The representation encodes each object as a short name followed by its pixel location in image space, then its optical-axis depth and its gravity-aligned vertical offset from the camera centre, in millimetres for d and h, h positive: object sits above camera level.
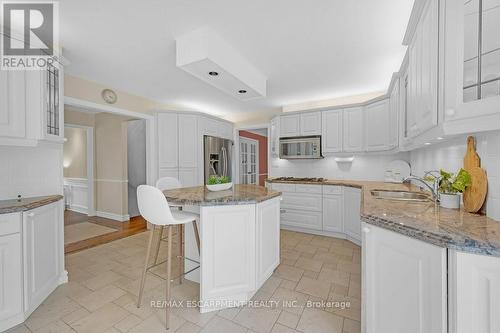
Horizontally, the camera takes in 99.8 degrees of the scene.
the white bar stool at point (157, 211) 1601 -360
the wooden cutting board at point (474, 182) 1191 -94
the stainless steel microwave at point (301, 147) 3949 +350
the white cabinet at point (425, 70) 1172 +625
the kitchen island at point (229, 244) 1744 -683
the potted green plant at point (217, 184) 2248 -205
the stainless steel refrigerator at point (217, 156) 4422 +211
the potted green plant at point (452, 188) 1266 -144
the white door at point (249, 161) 5802 +123
